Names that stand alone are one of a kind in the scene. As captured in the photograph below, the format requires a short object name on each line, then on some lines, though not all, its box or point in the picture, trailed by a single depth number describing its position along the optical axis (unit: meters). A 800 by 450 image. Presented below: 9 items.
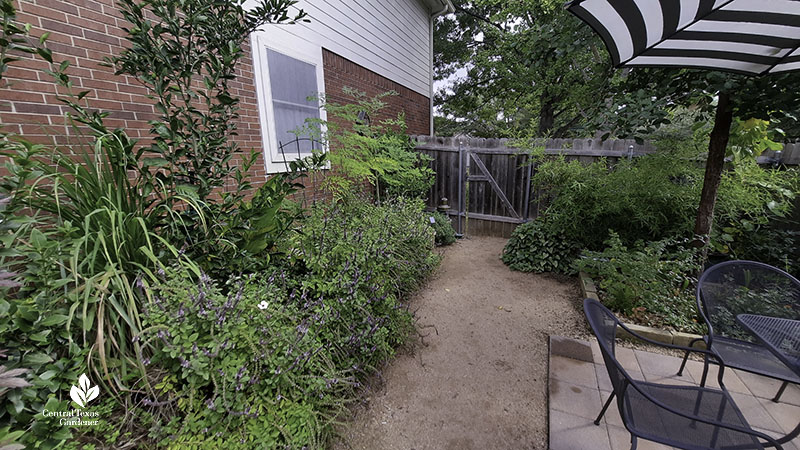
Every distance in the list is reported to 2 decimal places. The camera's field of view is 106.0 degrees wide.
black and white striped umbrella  1.52
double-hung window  3.35
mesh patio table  1.40
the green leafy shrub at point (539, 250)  3.88
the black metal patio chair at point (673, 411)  1.20
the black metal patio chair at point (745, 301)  1.67
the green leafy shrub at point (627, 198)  3.07
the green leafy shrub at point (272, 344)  1.24
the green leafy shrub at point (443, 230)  4.99
